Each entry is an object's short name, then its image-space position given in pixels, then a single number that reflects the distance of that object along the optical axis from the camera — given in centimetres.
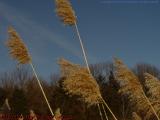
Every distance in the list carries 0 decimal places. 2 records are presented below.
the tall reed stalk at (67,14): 621
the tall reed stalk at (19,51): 659
